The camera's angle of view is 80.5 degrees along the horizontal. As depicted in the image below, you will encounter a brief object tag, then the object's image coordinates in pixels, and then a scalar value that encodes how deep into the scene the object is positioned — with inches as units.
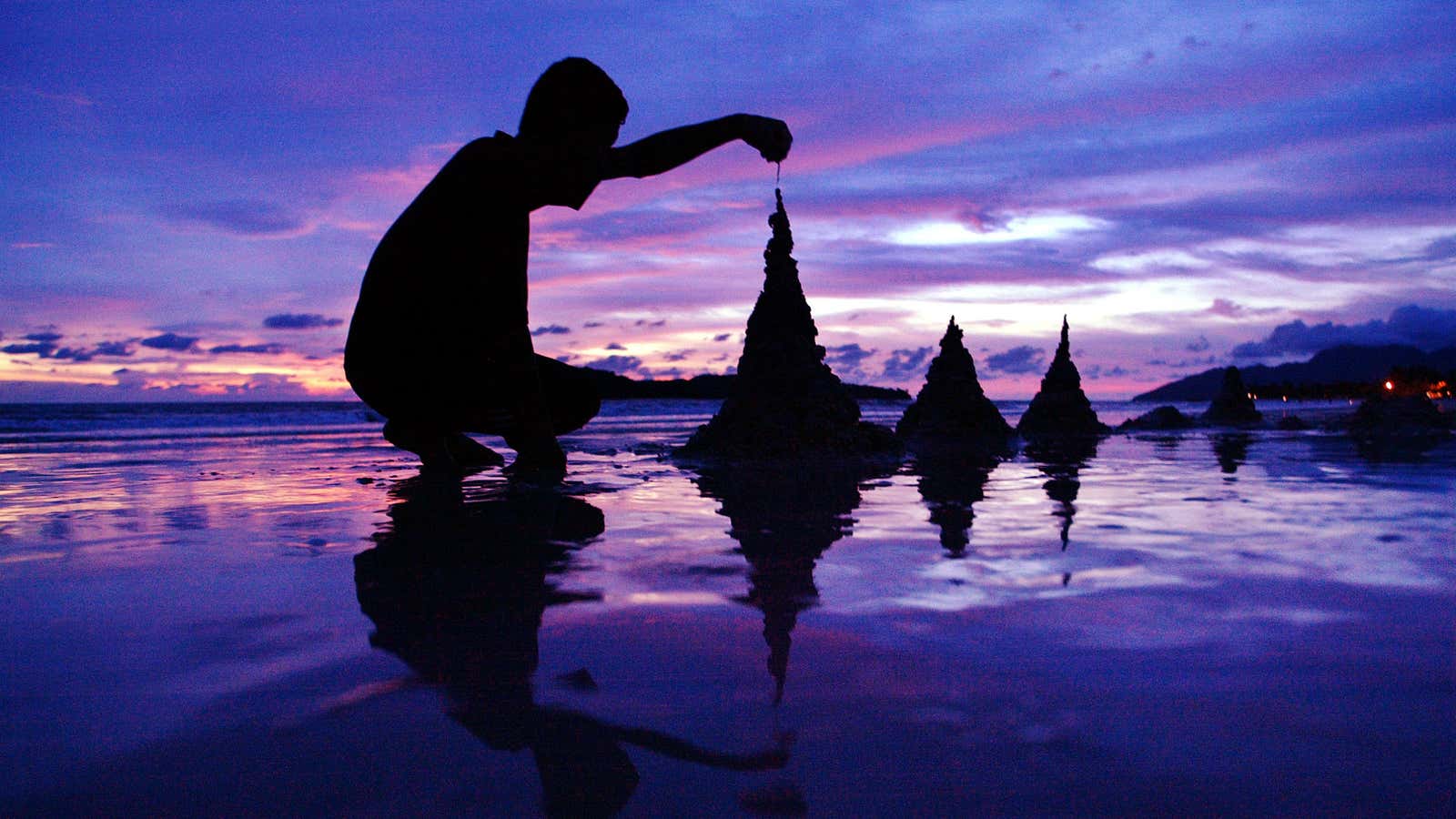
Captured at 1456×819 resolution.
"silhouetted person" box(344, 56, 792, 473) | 139.4
